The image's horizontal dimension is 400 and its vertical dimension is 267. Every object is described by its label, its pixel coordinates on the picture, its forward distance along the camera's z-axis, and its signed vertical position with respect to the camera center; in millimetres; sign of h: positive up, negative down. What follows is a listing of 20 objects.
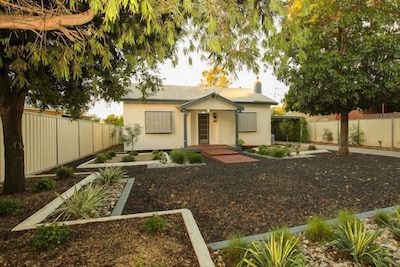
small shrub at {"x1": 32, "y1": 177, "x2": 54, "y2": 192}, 4859 -1166
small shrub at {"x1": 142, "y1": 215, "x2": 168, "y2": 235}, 2826 -1213
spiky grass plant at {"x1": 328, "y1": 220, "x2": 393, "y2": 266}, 2332 -1302
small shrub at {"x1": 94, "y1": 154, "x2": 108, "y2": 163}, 9500 -1116
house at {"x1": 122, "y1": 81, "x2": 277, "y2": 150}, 13102 +972
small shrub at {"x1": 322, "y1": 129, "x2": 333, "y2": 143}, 17688 -402
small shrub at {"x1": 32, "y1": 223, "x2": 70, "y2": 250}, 2484 -1200
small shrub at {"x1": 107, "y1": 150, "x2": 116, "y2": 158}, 11127 -1066
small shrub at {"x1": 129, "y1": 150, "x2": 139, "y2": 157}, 11888 -1102
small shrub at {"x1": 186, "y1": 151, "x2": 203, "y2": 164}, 8944 -1058
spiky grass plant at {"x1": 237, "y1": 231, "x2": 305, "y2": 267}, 2146 -1280
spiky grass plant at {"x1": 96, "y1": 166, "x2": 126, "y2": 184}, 5547 -1113
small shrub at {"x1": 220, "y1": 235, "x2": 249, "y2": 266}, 2406 -1365
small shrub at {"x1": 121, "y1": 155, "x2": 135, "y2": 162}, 9558 -1135
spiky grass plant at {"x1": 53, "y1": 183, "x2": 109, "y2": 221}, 3354 -1160
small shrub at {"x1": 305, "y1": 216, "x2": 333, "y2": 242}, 2789 -1304
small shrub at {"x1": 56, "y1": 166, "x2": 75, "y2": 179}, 6168 -1110
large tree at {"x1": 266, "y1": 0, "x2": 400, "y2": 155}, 7762 +2766
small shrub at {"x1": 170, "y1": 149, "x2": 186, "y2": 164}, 8828 -990
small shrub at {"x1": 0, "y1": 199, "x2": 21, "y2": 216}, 3535 -1205
